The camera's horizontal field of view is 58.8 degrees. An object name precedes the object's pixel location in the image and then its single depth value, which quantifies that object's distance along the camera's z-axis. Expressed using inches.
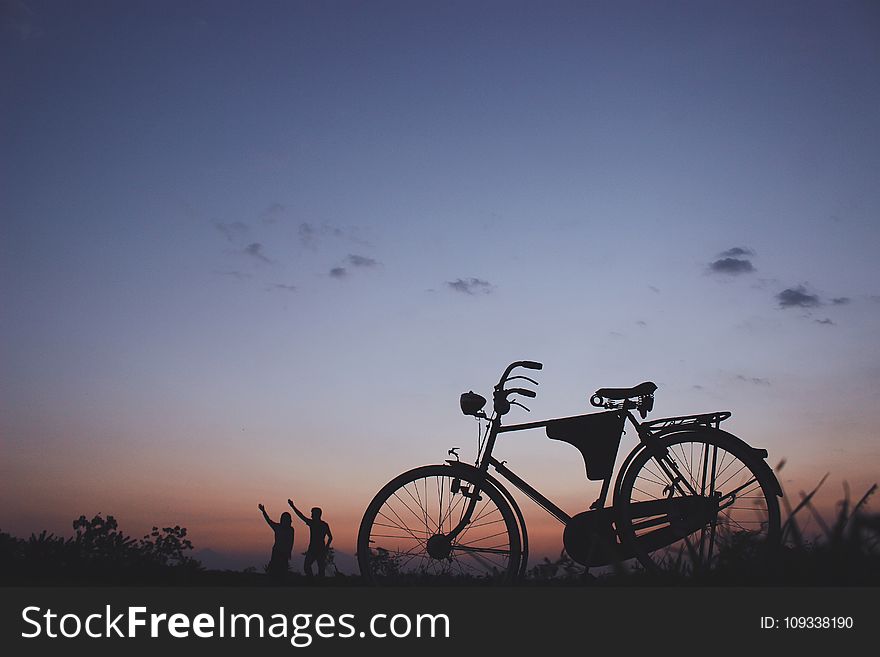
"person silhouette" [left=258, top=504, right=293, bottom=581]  357.1
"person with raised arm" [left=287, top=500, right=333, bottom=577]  374.3
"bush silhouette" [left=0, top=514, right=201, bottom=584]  289.4
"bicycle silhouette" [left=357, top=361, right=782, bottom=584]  220.5
